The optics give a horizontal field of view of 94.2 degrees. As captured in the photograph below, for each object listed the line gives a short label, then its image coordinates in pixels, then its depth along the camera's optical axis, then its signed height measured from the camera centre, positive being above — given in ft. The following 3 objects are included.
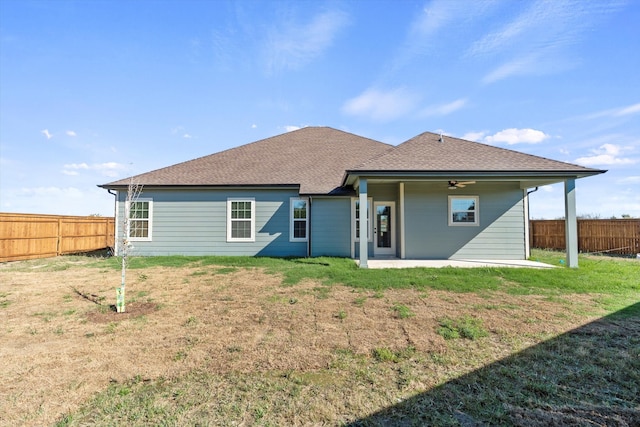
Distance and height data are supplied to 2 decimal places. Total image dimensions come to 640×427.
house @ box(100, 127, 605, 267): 37.73 +1.93
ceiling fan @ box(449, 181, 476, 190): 35.65 +5.26
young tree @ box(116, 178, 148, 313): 16.83 -1.71
